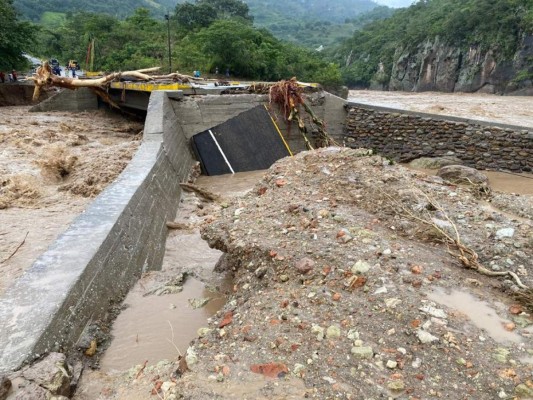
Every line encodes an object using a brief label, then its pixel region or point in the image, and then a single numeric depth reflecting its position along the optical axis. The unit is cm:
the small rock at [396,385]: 220
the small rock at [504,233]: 360
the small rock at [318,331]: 258
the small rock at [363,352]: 242
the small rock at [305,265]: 327
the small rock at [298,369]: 234
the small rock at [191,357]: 249
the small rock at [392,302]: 277
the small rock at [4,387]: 210
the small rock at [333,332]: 258
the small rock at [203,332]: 282
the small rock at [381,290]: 291
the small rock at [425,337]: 250
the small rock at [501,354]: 238
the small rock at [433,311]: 269
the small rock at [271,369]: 234
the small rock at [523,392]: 216
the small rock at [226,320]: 289
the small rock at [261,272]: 346
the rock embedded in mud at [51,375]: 226
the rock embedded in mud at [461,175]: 802
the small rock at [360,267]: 310
